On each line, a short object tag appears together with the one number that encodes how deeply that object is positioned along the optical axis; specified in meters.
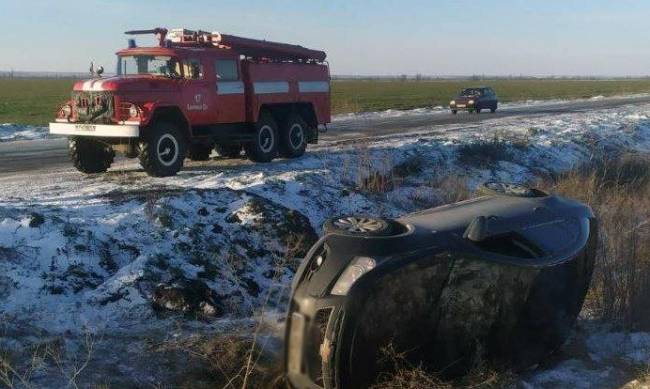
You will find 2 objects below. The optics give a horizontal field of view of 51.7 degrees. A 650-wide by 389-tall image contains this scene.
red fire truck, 10.73
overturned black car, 4.18
